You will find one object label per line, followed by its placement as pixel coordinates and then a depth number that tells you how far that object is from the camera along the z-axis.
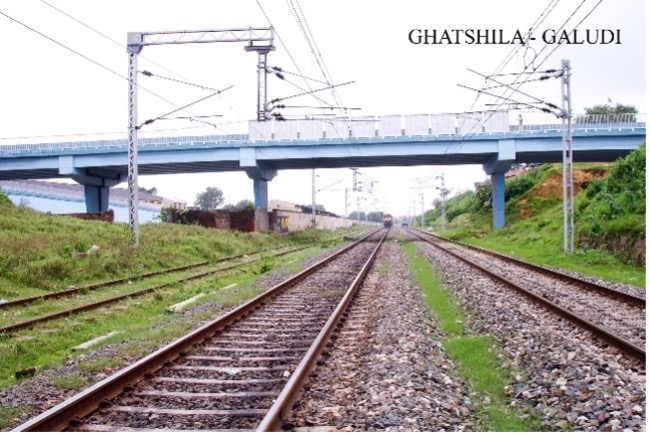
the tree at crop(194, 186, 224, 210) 135.88
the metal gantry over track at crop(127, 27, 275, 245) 21.80
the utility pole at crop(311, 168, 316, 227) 58.89
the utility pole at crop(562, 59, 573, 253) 23.16
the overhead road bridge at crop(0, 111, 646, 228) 39.47
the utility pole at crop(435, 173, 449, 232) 62.69
